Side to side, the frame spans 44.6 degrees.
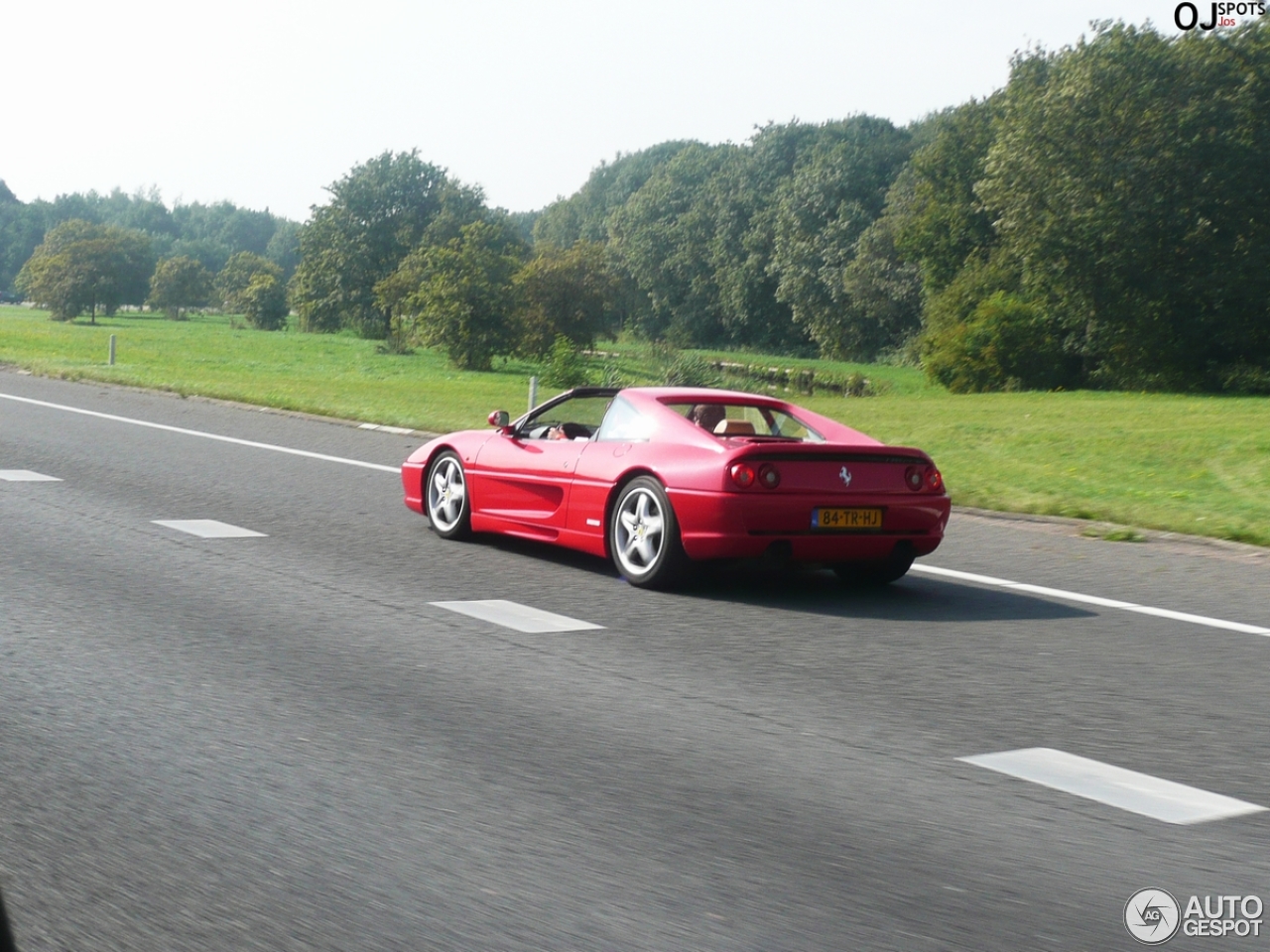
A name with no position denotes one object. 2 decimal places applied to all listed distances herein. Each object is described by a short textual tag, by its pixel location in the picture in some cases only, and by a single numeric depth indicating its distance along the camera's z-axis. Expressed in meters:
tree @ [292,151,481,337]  104.19
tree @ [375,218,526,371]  68.88
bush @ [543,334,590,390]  46.62
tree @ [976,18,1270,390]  48.09
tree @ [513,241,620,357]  75.19
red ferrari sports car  8.63
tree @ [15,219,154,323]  110.69
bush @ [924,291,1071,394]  52.22
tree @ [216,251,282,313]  137.75
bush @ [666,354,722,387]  42.12
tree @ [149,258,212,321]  132.00
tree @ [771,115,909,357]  85.50
